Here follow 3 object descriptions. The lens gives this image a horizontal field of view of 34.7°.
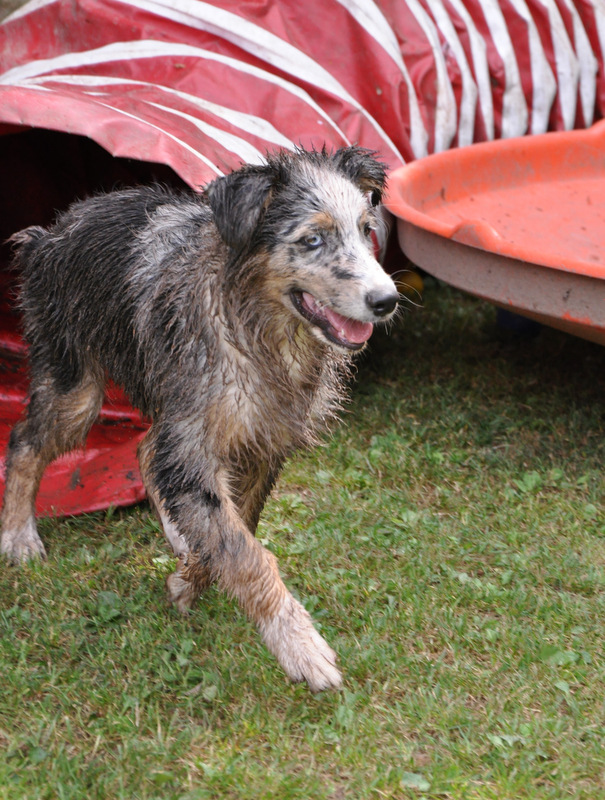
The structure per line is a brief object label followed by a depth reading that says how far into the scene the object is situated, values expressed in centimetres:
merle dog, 291
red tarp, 416
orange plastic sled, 438
